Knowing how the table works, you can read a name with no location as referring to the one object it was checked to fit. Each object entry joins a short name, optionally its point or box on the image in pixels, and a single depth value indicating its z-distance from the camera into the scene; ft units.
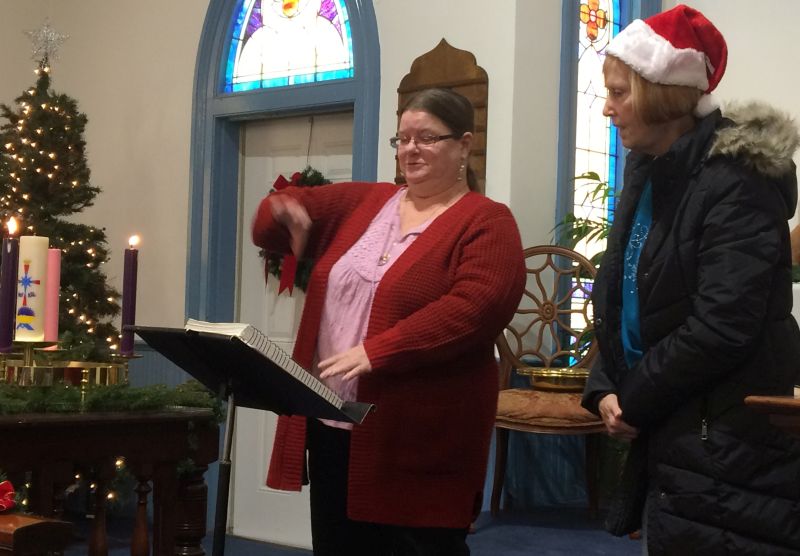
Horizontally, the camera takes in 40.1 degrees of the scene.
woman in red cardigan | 6.77
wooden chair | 14.55
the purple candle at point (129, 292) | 7.13
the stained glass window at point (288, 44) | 18.17
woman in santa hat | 5.61
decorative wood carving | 15.89
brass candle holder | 7.13
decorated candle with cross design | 7.26
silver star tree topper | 17.92
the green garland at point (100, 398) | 6.82
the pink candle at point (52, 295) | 7.35
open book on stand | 5.70
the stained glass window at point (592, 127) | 17.48
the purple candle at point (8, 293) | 6.84
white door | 18.35
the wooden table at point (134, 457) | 6.66
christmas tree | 16.88
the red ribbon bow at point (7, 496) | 6.17
